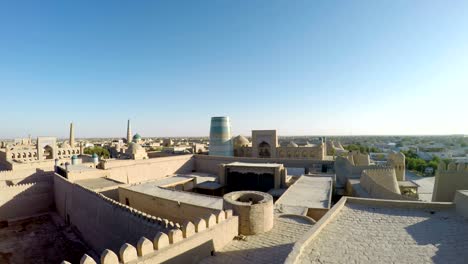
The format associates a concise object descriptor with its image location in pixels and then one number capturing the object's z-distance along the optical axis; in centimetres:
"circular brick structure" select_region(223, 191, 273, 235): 721
